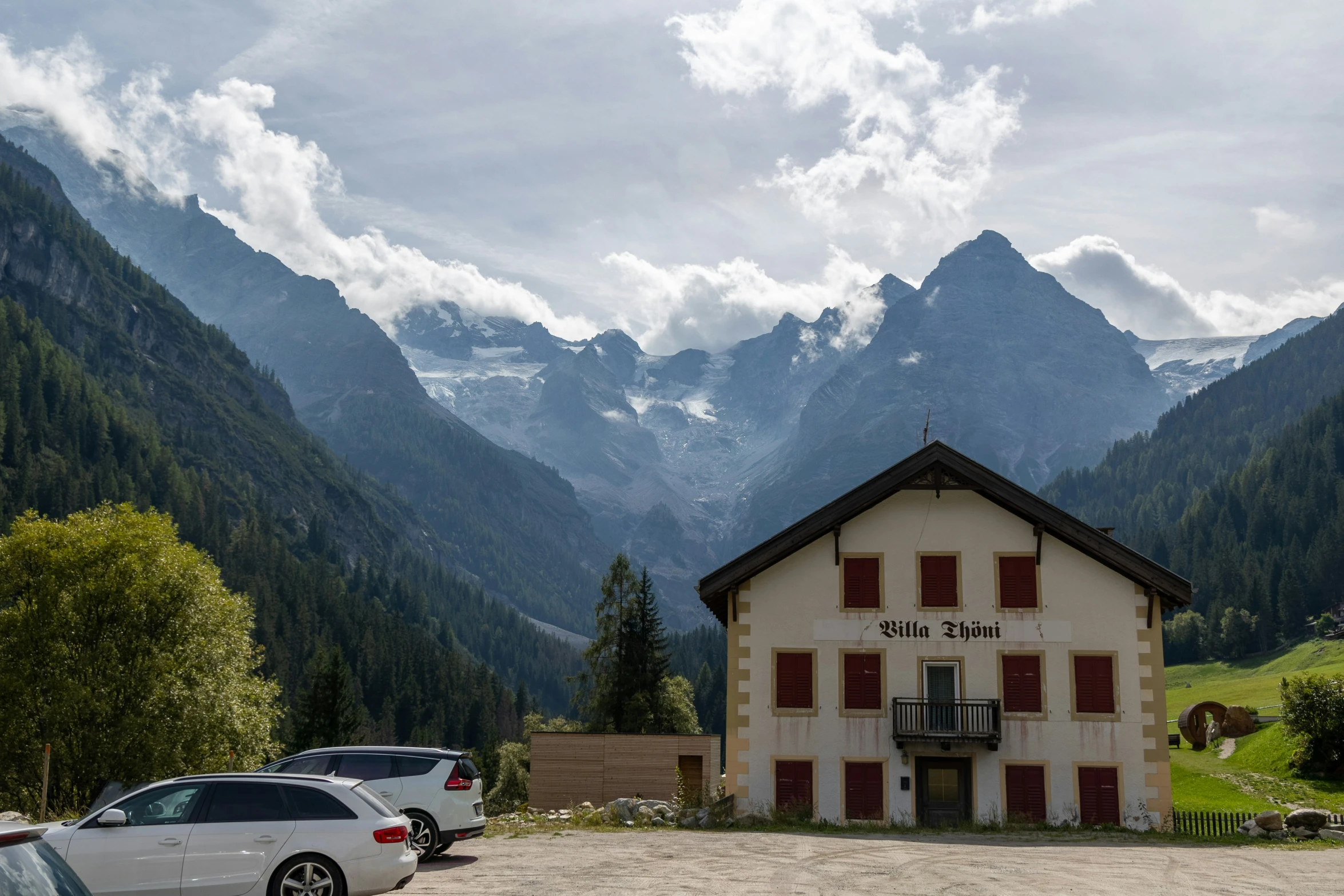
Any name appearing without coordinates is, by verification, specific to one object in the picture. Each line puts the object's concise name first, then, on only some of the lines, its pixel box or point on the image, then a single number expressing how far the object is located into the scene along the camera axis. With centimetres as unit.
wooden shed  4856
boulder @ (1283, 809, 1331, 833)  2980
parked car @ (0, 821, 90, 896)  738
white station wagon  1588
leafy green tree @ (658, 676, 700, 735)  7694
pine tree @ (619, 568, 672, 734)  7581
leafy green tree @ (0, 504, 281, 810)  4381
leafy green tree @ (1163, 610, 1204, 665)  16588
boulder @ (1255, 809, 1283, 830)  3023
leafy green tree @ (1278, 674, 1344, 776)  5919
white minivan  2197
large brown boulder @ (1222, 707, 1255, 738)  6309
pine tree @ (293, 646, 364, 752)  9256
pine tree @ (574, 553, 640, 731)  7738
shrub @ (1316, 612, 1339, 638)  15050
